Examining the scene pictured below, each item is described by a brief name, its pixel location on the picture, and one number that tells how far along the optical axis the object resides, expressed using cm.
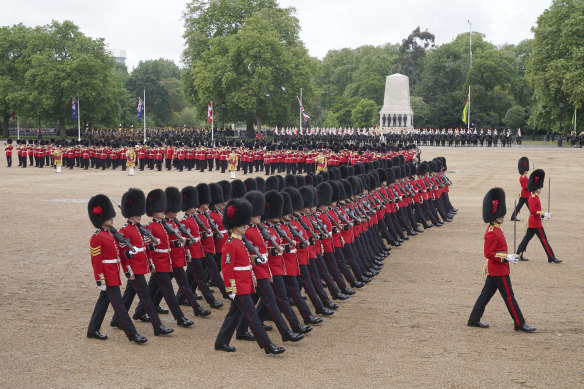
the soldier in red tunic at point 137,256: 759
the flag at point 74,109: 5235
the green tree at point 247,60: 5441
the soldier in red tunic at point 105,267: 735
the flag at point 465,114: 5822
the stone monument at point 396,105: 6375
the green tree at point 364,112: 7749
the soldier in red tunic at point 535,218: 1143
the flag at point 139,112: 4993
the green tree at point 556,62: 4850
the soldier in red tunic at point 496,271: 780
